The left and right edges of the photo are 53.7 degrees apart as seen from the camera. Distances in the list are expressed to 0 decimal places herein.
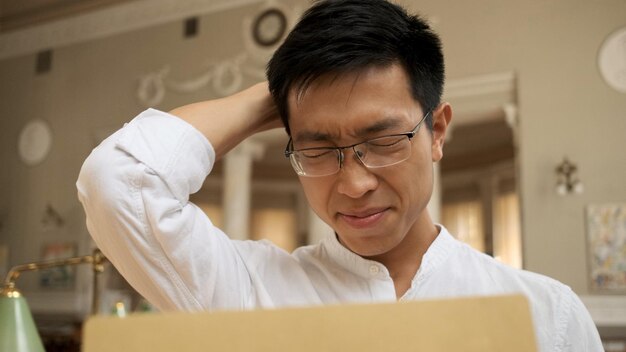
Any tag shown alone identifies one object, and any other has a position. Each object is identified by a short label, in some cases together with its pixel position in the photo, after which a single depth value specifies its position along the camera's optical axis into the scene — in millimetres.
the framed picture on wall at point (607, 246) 4109
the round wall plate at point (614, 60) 4266
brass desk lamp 997
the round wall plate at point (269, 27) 5547
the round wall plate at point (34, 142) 6824
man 729
